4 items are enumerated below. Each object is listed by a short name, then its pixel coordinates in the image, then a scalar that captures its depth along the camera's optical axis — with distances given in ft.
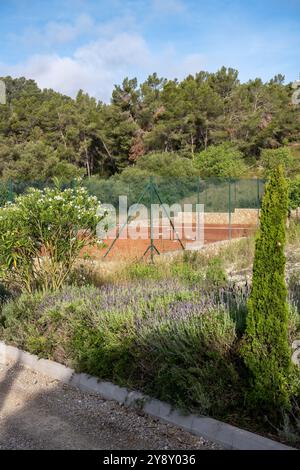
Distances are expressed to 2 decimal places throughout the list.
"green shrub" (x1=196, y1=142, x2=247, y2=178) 115.25
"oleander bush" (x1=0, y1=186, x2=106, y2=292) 23.03
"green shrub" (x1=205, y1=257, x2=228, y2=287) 25.36
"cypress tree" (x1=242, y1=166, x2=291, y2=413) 12.52
